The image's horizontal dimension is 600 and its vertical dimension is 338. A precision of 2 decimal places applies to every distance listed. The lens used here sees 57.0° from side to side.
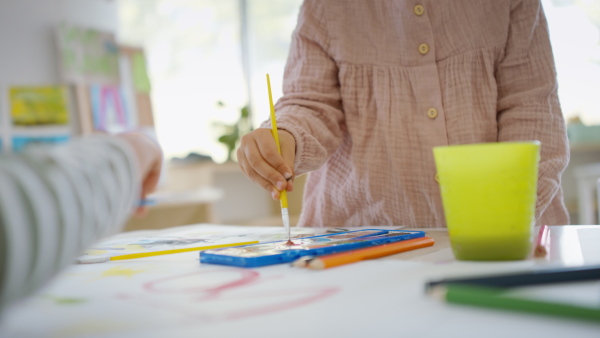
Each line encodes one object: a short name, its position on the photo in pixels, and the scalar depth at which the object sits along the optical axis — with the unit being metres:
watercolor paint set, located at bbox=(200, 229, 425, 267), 0.52
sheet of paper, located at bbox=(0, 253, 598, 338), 0.30
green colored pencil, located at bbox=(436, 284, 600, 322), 0.29
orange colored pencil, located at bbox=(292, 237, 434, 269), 0.49
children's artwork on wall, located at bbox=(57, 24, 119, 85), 2.33
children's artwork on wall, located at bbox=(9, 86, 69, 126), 2.10
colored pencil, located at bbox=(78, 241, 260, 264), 0.61
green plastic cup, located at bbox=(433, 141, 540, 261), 0.47
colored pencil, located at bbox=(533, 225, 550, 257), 0.50
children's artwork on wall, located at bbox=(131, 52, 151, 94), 2.70
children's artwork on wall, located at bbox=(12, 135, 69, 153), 2.10
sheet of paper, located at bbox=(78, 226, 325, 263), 0.69
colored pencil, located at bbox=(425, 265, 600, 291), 0.35
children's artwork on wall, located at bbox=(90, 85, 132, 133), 2.45
